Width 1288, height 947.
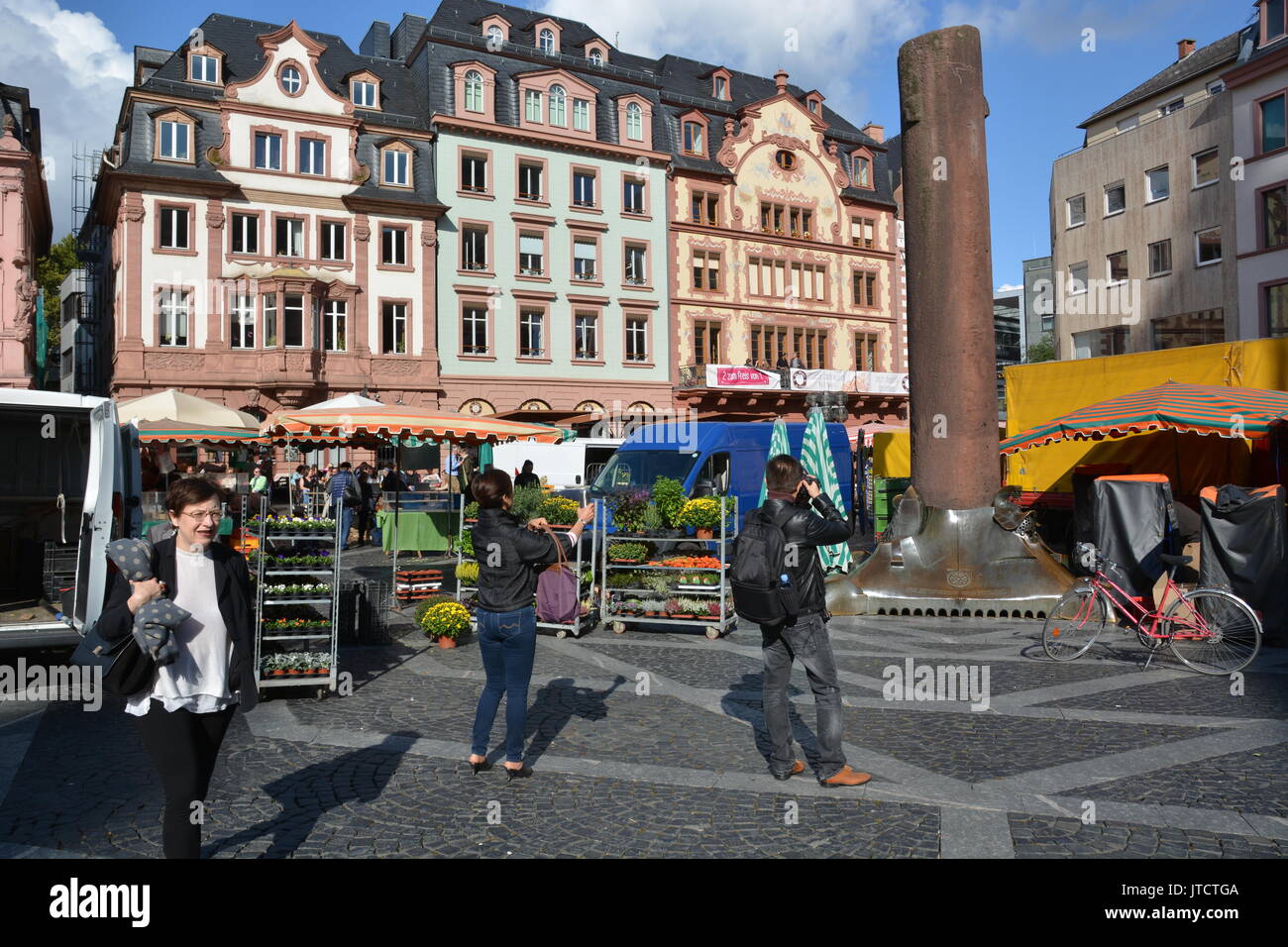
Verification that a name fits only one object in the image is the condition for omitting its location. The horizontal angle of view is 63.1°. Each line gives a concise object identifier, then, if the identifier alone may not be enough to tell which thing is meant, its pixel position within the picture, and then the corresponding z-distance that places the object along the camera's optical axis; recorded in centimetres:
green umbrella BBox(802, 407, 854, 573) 1580
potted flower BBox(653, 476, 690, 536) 1222
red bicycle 908
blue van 1981
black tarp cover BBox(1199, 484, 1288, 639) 1052
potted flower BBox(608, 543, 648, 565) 1223
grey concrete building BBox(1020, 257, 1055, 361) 10056
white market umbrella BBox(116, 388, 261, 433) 1647
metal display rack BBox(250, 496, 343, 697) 849
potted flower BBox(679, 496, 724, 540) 1203
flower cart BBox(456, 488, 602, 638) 1216
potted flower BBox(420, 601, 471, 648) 1089
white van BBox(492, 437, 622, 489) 2827
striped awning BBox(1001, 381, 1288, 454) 1292
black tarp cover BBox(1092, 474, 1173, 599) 1120
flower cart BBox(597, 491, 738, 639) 1187
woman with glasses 399
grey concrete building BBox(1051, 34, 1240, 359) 3509
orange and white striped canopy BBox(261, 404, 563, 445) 1310
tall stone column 1345
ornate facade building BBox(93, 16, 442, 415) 3306
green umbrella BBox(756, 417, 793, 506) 1775
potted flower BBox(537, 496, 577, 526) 1221
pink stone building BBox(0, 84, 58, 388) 3534
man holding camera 586
